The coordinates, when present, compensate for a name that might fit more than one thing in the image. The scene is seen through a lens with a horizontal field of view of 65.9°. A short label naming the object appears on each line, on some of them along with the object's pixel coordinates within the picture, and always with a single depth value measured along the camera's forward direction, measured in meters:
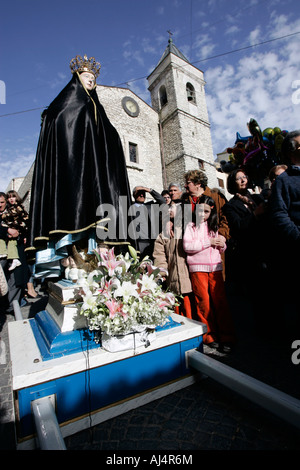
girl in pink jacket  2.61
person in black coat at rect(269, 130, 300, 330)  2.05
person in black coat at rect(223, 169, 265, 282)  2.75
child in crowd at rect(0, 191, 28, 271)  4.11
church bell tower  16.12
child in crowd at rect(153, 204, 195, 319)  2.79
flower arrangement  1.58
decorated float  1.39
